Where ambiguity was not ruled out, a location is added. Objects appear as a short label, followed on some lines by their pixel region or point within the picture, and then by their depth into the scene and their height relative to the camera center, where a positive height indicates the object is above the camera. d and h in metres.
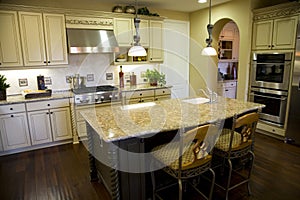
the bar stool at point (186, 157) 1.70 -0.77
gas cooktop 3.87 -0.32
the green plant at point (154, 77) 4.64 -0.12
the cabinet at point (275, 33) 3.46 +0.63
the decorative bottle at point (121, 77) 4.45 -0.10
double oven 3.64 -0.22
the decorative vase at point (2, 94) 3.35 -0.32
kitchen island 1.89 -0.52
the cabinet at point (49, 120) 3.49 -0.80
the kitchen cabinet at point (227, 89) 5.62 -0.49
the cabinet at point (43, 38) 3.46 +0.60
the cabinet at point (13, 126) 3.29 -0.83
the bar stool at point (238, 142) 2.01 -0.74
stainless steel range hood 3.71 +0.58
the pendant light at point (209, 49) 2.65 +0.28
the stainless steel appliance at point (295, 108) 3.39 -0.64
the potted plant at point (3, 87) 3.34 -0.21
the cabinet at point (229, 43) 5.90 +0.77
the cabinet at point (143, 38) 4.20 +0.71
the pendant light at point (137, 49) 2.46 +0.27
